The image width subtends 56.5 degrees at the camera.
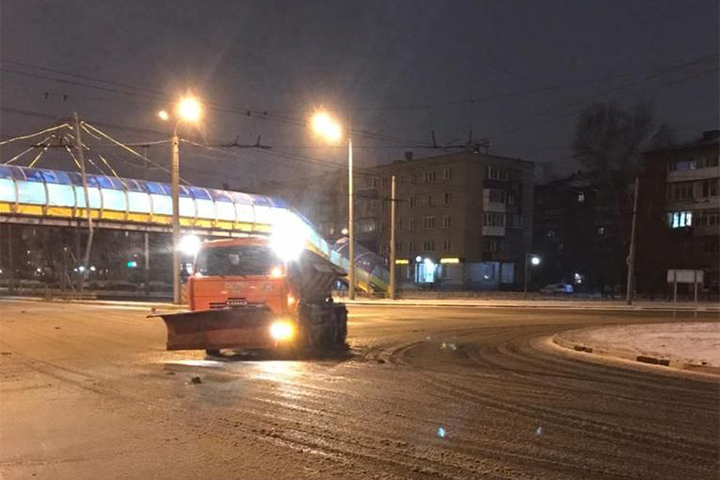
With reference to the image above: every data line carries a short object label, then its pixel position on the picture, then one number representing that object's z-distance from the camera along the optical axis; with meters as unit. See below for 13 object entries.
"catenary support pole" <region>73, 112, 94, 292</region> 39.97
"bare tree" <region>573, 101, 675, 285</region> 64.38
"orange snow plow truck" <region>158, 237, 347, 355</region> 13.67
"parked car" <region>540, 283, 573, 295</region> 62.00
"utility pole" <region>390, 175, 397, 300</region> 45.06
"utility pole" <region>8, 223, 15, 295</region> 64.11
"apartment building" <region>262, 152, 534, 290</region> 76.31
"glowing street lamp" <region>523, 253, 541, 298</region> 72.88
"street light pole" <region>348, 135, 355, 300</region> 40.97
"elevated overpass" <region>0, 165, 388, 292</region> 41.25
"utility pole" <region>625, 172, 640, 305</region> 43.78
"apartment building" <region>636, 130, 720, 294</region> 62.94
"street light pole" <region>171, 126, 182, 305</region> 33.35
